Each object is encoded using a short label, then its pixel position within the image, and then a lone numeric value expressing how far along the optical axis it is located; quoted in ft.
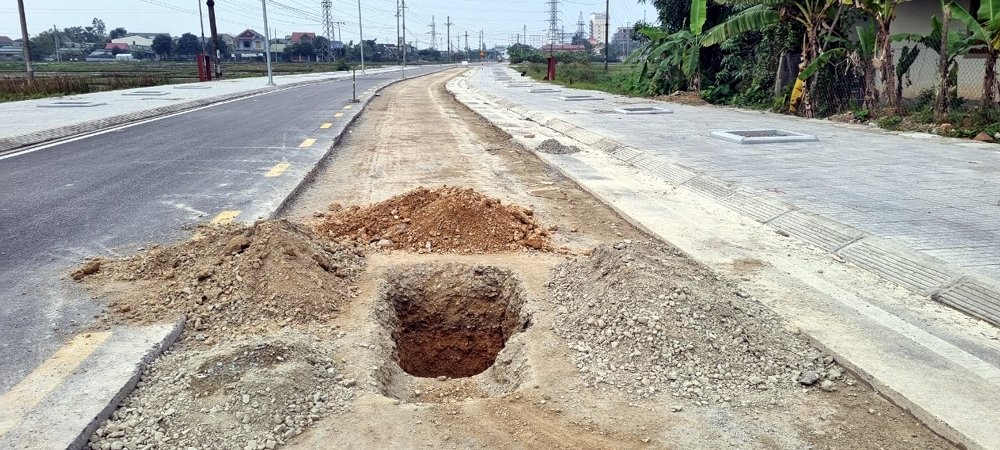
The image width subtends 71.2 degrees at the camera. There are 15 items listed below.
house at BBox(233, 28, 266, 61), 421.59
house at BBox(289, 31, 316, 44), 405.35
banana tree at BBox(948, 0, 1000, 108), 43.52
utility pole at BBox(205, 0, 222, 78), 146.72
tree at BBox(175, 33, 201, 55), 338.34
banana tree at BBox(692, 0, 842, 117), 57.72
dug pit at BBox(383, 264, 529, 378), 17.93
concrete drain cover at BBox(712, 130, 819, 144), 41.55
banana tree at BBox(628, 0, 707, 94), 78.78
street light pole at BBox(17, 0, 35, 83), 110.22
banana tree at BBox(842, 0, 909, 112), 49.37
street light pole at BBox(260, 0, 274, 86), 119.62
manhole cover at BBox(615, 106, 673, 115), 66.44
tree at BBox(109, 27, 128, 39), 453.99
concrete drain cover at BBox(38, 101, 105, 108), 66.92
